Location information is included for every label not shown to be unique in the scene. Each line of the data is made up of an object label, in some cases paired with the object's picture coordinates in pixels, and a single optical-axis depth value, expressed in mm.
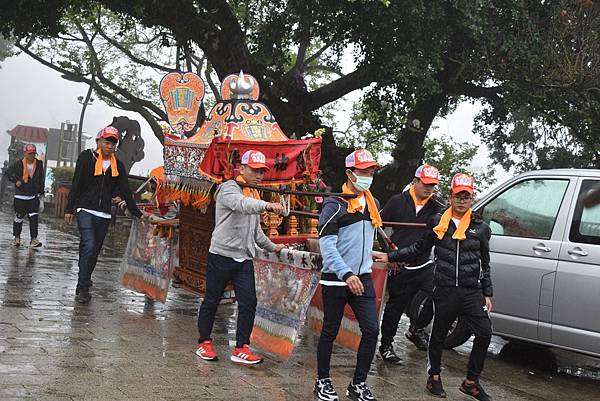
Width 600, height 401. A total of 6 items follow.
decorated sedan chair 7945
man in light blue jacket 5730
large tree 14117
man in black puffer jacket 6117
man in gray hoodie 6547
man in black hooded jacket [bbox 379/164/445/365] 7289
